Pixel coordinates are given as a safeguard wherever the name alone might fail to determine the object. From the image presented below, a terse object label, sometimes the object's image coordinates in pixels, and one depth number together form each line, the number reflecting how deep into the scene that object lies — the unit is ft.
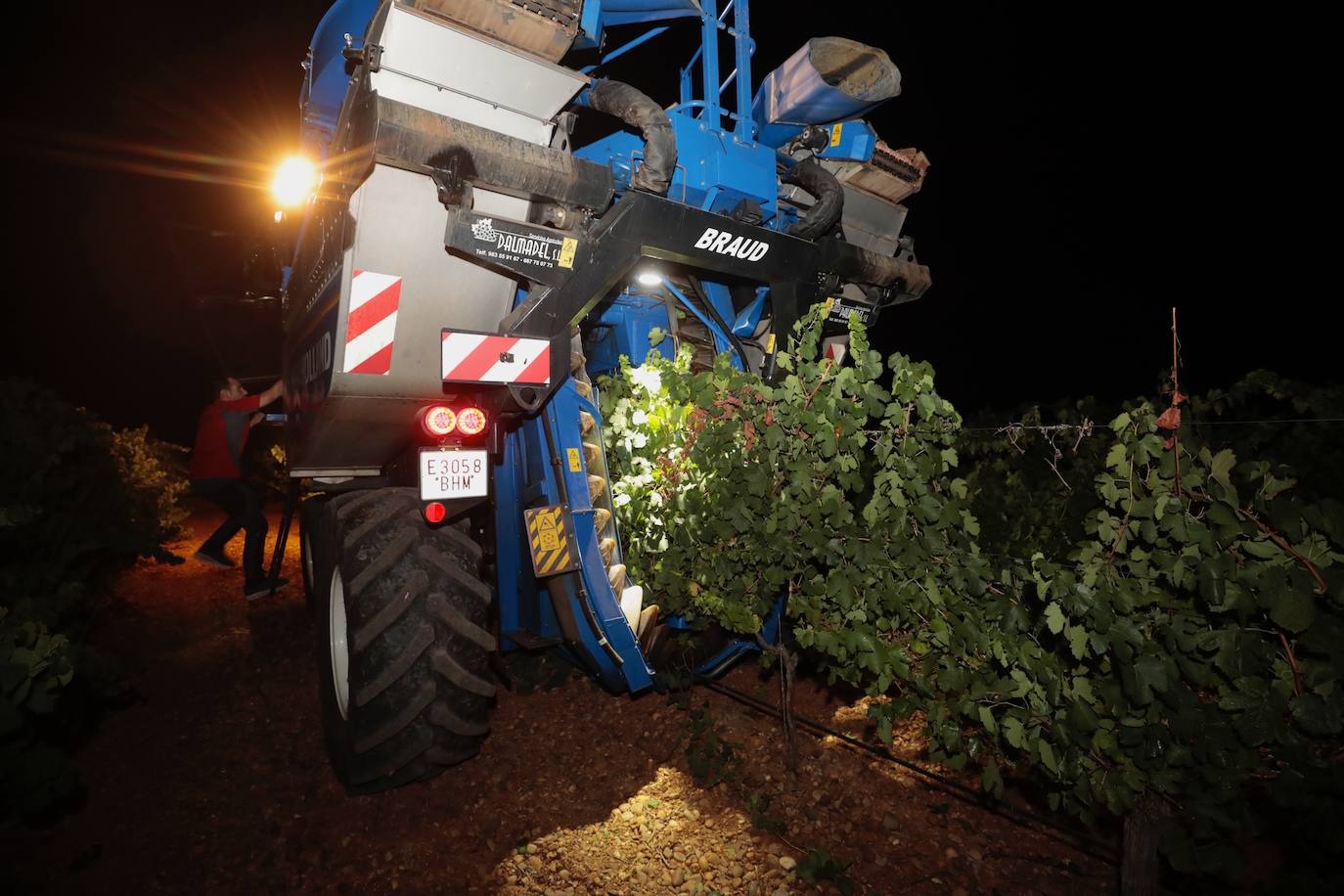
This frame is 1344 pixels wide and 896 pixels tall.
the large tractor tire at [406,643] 8.70
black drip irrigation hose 7.87
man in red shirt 19.71
